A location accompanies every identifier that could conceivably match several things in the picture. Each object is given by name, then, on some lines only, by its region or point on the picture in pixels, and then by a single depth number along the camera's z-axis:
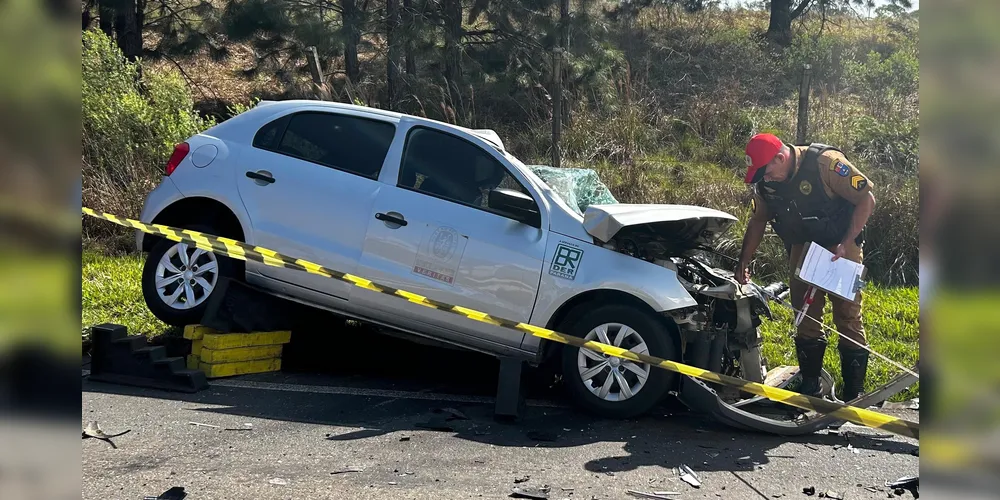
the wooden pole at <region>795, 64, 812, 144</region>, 9.80
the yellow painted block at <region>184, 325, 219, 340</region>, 5.80
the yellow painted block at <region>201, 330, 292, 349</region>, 5.78
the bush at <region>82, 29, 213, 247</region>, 10.05
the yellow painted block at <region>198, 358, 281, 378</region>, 5.85
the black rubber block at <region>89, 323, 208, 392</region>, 5.55
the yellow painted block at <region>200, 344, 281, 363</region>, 5.82
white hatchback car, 5.34
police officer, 5.72
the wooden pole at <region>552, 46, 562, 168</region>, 10.48
